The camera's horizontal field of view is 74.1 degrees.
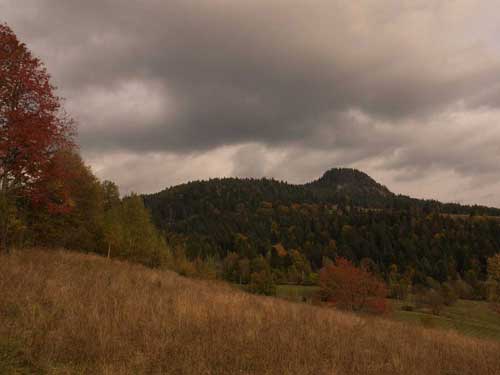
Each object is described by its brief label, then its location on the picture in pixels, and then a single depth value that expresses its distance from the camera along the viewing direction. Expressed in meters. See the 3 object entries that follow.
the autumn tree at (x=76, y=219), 28.47
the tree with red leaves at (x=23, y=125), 13.78
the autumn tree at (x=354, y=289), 73.94
